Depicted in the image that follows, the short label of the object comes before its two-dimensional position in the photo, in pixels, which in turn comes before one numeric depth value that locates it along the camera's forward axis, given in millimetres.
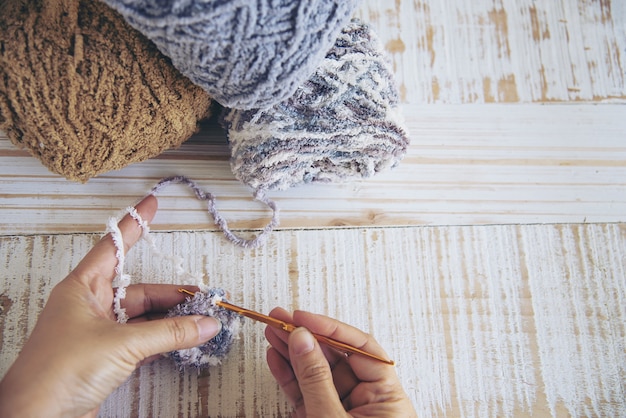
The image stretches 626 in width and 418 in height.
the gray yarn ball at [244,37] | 535
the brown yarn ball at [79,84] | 618
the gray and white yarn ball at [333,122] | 706
